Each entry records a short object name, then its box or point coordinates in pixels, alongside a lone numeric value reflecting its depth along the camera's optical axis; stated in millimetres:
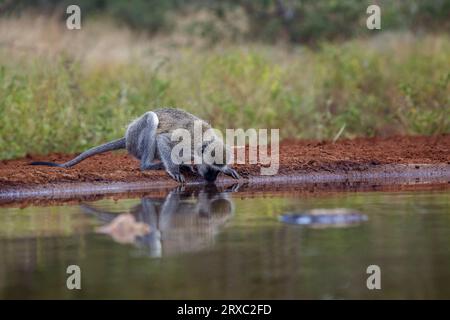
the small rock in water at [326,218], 17859
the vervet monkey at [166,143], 23031
